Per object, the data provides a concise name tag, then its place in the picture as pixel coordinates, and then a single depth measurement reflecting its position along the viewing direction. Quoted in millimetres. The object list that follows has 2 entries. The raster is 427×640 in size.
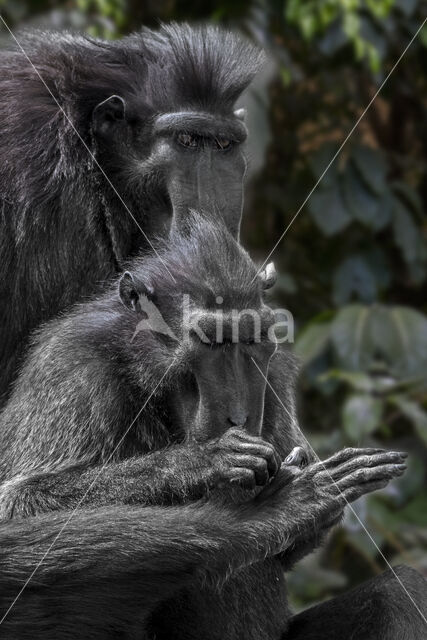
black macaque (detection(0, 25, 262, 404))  6914
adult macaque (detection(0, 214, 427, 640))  5637
